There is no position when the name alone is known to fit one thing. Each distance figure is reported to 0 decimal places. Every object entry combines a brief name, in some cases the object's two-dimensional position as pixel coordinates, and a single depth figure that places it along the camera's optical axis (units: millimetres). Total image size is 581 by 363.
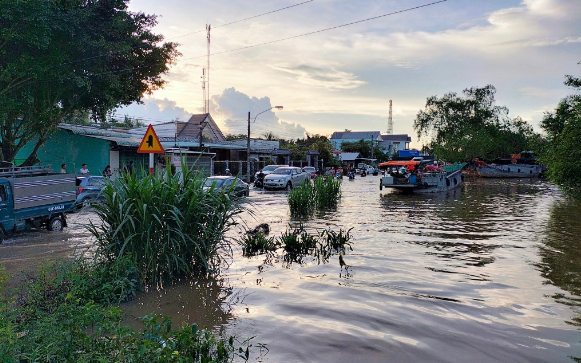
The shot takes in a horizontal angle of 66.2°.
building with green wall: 27844
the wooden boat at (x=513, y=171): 52844
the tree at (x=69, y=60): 15867
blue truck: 11500
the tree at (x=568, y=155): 14750
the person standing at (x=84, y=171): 22047
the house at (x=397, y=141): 111838
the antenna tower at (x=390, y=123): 130875
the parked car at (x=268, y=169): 31958
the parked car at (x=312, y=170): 42675
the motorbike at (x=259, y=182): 31544
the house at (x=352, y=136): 109281
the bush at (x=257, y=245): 10305
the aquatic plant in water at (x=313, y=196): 17078
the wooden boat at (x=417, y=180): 29172
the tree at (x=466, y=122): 56281
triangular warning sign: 9812
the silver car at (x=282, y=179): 29250
